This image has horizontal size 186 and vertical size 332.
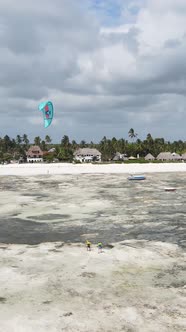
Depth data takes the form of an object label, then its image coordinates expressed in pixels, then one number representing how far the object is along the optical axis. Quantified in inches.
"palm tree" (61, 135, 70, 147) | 5753.9
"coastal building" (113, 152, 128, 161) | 5267.7
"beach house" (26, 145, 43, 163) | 5748.0
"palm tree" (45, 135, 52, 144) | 6985.2
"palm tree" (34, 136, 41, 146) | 6806.1
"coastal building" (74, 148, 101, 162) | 5615.2
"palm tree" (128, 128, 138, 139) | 6513.8
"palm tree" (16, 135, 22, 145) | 7372.1
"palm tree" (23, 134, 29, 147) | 7431.1
